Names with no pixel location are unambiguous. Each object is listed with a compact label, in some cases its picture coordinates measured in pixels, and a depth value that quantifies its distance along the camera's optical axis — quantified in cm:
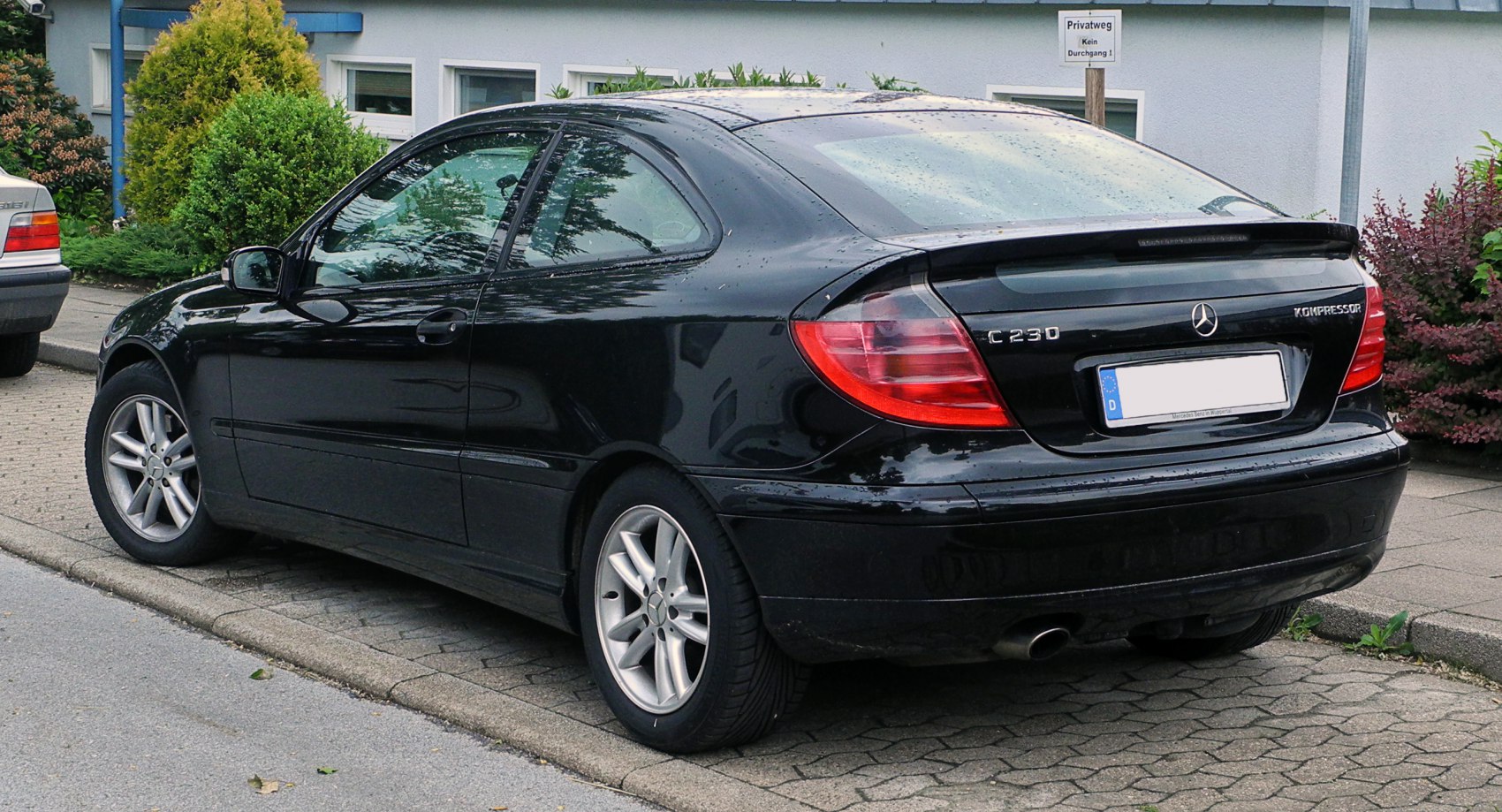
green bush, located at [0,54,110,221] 1958
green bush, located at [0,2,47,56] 2175
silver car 1027
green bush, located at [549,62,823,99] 1046
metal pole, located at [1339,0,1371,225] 859
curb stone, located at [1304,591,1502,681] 488
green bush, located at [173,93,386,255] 1312
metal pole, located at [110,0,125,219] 1802
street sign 804
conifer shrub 1571
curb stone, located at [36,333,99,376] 1115
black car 375
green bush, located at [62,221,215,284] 1452
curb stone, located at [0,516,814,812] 403
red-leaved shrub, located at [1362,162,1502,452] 739
